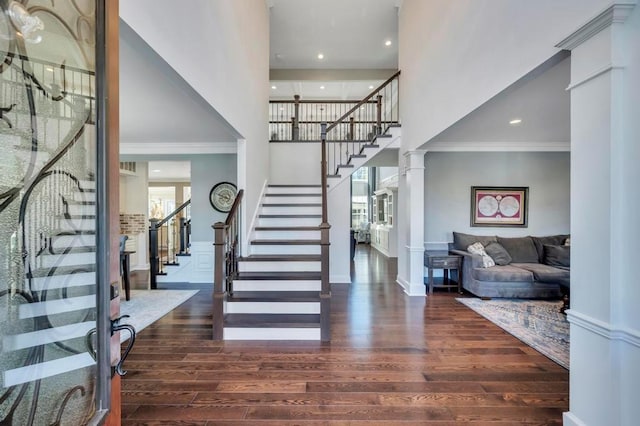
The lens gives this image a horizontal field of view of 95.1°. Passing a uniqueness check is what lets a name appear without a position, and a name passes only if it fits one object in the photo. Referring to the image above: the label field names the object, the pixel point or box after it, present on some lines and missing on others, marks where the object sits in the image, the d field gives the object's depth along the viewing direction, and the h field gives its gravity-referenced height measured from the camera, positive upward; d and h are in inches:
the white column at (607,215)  54.5 -0.7
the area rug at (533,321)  114.3 -52.8
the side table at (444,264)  188.1 -34.4
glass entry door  29.9 -0.8
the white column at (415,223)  187.0 -7.4
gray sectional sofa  175.5 -35.2
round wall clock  220.4 +12.2
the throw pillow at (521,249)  203.5 -26.3
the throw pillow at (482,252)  183.5 -26.7
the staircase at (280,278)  120.6 -32.3
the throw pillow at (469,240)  207.4 -20.2
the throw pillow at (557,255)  191.9 -29.3
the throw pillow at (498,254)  191.8 -28.1
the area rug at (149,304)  141.9 -53.1
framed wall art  221.5 +5.0
